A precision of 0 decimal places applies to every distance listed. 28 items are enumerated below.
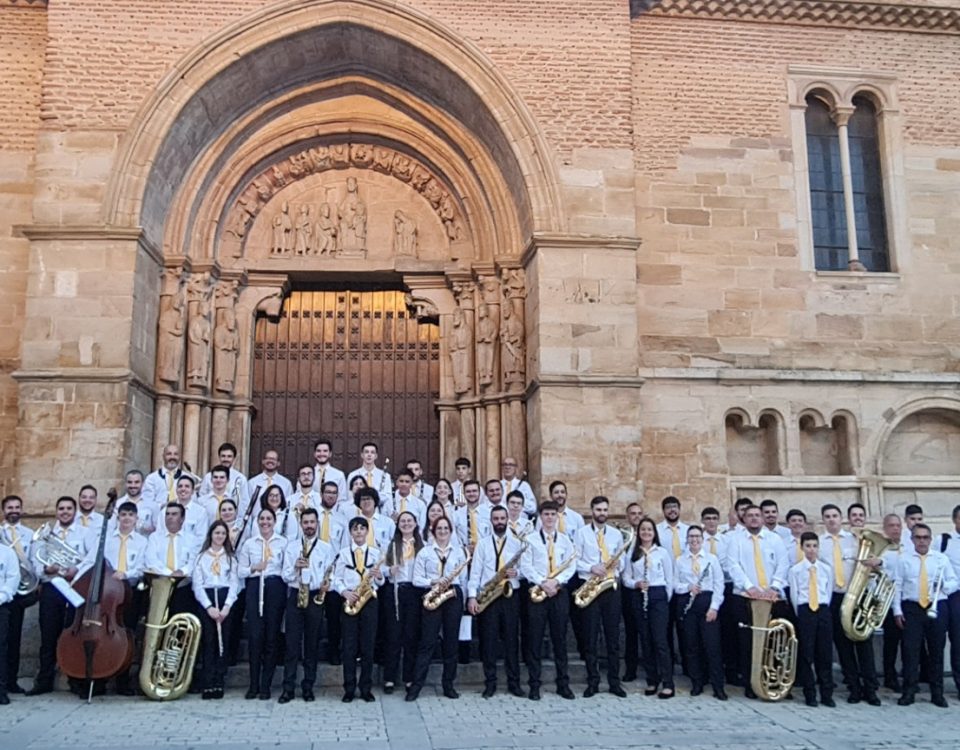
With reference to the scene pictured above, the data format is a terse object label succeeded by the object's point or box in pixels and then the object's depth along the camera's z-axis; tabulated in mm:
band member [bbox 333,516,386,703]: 7516
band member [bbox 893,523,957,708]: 7879
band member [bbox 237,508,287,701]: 7578
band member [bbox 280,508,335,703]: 7486
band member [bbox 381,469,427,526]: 8906
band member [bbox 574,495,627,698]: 7914
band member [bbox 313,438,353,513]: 9266
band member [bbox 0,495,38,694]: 7707
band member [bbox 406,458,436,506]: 9281
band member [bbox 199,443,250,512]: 9141
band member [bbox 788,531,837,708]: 7625
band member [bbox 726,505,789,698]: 7891
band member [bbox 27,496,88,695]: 7672
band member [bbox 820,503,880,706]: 7762
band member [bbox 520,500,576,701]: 7801
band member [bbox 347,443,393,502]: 9398
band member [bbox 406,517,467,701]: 7676
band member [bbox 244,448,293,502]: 9312
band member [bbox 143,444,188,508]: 9008
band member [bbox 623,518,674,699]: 7914
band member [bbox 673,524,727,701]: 7844
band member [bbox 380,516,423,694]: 7789
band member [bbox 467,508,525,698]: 7765
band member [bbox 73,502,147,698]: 7773
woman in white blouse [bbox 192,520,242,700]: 7561
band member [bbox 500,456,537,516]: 9492
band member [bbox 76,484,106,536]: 8250
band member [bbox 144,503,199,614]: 7652
